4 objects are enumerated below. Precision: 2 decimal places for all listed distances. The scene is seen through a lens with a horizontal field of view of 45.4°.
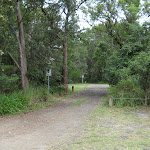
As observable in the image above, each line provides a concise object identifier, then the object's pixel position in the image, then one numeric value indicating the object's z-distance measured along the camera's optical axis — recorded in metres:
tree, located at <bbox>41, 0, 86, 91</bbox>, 12.04
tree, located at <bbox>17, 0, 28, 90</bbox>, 11.34
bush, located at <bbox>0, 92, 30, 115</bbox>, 8.38
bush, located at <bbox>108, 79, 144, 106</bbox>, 10.24
